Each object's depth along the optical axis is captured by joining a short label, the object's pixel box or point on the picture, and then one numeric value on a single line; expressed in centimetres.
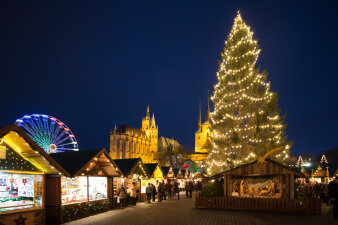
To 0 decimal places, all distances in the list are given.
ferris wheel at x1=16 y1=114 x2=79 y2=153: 2656
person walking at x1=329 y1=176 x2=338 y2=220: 1348
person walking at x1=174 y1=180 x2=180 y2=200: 3038
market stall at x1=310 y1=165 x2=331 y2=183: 3666
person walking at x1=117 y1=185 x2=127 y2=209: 1958
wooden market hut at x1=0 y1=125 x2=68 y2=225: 1092
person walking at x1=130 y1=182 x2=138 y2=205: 2225
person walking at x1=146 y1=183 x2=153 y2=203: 2402
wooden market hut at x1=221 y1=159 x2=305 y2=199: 1716
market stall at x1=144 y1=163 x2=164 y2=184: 2831
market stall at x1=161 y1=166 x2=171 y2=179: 3465
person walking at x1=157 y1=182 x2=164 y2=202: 2519
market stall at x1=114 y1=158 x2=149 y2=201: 2234
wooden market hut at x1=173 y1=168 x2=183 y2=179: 4578
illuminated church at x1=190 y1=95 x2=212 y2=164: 11812
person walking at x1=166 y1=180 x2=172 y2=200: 2816
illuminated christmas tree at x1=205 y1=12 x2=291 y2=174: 2322
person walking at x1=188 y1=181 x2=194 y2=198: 2974
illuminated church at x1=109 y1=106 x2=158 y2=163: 11675
